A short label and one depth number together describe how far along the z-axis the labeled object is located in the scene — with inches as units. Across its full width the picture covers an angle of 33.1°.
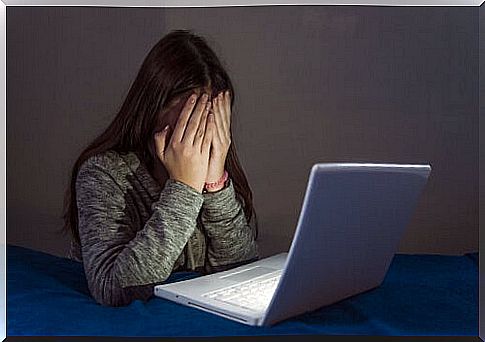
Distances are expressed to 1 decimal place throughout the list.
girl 87.7
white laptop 79.1
